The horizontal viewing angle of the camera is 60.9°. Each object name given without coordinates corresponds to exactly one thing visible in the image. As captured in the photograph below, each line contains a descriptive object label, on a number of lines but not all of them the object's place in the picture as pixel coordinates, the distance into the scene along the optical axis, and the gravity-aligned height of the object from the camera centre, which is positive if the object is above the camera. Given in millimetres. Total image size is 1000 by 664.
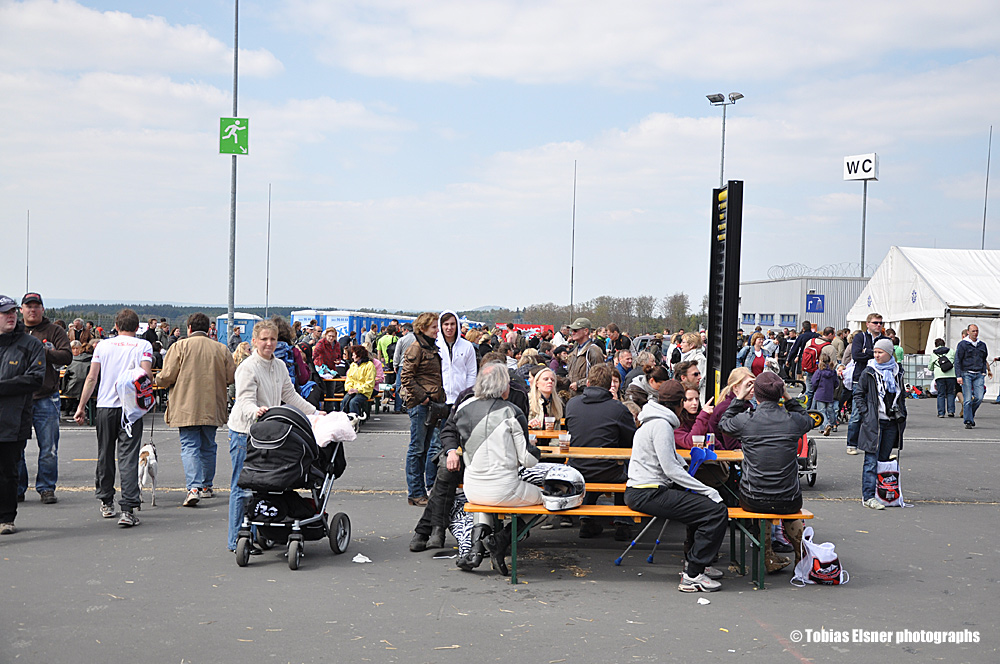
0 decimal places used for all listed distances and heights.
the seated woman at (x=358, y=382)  16047 -1422
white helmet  6352 -1340
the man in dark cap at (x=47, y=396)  8836 -1048
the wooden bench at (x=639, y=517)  6262 -1498
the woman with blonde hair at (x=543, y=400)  8750 -953
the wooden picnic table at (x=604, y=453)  7215 -1198
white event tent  25125 +931
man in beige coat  8797 -979
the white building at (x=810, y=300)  40688 +989
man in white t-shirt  7957 -1145
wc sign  51750 +9606
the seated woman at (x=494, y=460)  6383 -1127
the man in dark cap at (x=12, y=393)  7480 -856
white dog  8836 -1702
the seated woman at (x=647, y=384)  8727 -736
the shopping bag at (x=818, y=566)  6340 -1835
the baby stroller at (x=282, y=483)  6500 -1377
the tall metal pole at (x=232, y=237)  18875 +1457
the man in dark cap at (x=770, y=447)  6305 -964
